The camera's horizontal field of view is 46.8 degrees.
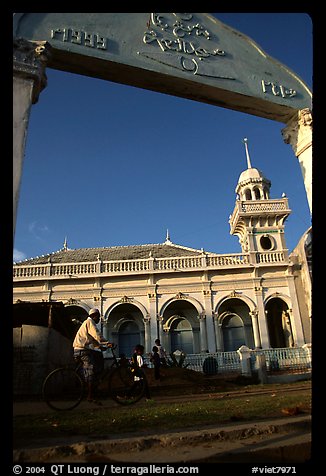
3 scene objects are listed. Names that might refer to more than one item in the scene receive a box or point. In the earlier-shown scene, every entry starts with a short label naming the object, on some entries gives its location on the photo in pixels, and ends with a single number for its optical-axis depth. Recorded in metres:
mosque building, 21.95
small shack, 7.52
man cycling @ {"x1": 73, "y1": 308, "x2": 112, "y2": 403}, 5.64
